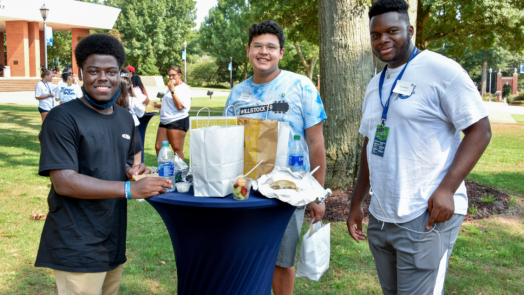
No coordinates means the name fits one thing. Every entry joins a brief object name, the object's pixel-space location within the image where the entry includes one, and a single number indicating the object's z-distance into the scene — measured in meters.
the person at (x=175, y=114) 7.18
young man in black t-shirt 1.98
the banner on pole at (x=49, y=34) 28.04
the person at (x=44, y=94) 10.83
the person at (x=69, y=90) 9.85
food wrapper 1.99
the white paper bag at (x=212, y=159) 1.95
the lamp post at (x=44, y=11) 19.94
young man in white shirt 1.95
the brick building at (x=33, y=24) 35.72
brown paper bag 2.22
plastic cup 1.96
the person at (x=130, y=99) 5.78
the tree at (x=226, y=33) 56.14
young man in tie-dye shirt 2.61
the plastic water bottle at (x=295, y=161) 2.32
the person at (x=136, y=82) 7.53
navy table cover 1.99
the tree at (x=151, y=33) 58.62
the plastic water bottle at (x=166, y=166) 2.14
